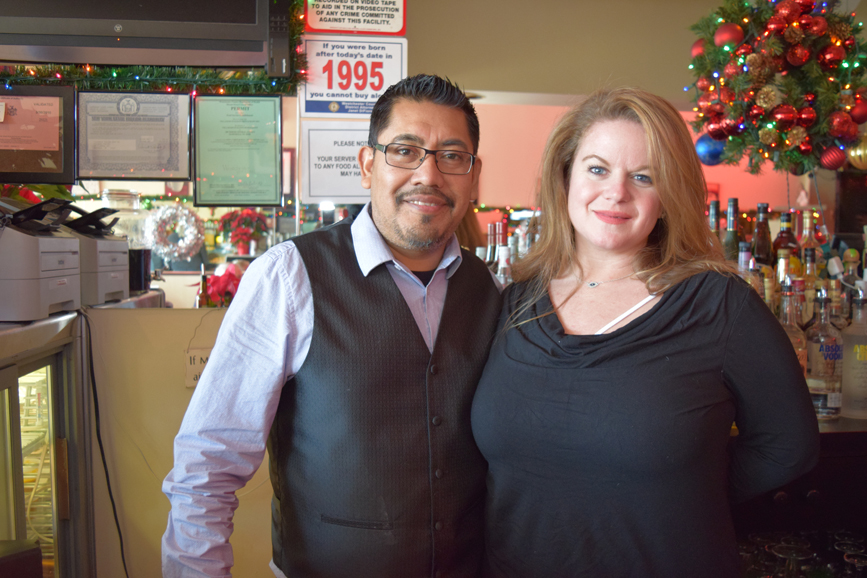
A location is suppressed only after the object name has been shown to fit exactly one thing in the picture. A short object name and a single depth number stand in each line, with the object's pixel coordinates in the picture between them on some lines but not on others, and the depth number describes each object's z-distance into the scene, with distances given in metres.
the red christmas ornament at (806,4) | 2.32
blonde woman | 1.04
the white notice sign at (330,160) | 2.05
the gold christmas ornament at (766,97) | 2.38
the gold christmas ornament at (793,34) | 2.33
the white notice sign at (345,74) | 2.05
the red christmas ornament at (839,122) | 2.39
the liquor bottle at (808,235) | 1.98
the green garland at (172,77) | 2.00
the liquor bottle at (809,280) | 1.74
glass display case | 1.63
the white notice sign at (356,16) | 2.04
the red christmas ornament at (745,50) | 2.45
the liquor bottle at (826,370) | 1.63
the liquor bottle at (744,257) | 1.62
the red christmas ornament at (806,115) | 2.41
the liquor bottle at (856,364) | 1.66
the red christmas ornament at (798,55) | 2.37
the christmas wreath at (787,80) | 2.37
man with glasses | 1.12
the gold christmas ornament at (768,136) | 2.44
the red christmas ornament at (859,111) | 2.41
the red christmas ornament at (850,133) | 2.42
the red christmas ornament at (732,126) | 2.52
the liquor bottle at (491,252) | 2.25
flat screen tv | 1.93
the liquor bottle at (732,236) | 1.76
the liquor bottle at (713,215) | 1.84
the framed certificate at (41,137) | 1.93
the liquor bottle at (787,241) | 2.09
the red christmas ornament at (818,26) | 2.31
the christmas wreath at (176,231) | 2.44
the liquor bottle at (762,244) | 2.03
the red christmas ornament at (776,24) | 2.33
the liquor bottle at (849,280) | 1.82
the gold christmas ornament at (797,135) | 2.44
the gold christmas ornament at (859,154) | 3.18
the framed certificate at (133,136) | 2.00
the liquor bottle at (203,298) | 1.99
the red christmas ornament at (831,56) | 2.36
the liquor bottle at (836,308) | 1.65
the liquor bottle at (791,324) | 1.65
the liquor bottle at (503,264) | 1.92
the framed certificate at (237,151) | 2.05
